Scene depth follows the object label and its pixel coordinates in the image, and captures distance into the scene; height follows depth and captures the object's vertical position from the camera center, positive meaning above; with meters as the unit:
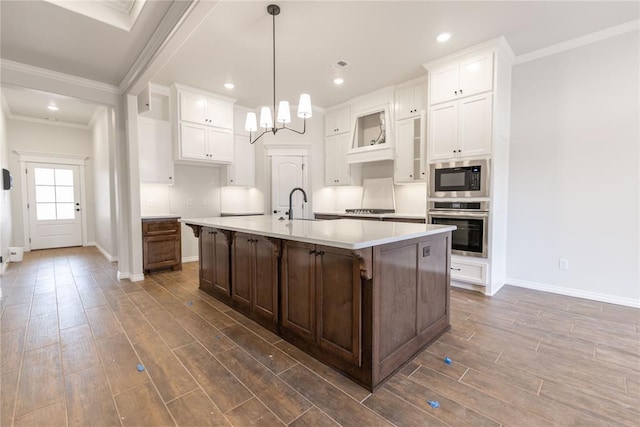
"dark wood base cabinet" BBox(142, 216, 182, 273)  4.24 -0.64
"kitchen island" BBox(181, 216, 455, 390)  1.70 -0.62
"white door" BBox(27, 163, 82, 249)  6.22 -0.05
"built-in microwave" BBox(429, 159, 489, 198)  3.30 +0.29
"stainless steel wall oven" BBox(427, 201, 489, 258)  3.32 -0.24
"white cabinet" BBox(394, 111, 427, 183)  4.21 +0.77
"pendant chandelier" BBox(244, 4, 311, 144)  2.58 +0.88
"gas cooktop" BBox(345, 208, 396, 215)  4.90 -0.16
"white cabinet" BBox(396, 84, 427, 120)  4.16 +1.53
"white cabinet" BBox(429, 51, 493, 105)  3.22 +1.50
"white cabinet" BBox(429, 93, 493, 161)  3.26 +0.90
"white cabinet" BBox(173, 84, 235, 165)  4.48 +1.27
